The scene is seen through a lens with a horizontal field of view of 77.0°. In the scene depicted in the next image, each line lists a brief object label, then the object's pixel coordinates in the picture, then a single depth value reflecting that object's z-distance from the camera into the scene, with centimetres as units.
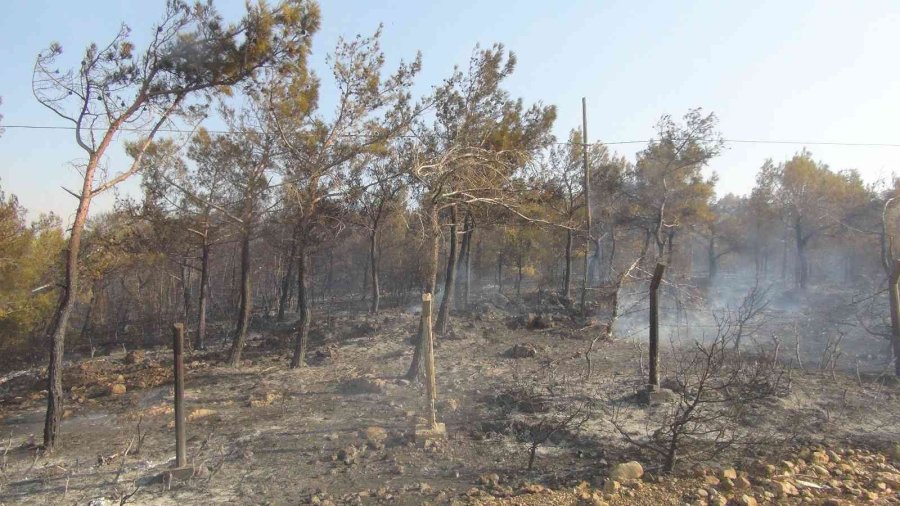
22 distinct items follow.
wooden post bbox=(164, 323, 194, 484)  601
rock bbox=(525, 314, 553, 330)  1870
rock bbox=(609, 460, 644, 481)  579
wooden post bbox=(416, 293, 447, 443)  709
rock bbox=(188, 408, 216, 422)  860
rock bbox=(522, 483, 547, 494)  551
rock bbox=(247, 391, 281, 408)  935
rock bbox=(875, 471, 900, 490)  585
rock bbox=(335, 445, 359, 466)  654
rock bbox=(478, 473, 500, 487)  580
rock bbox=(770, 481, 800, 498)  546
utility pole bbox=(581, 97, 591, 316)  1913
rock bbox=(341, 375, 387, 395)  999
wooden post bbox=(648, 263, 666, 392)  789
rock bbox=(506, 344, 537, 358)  1329
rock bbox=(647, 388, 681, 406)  835
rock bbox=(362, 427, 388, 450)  700
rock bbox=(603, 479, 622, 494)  548
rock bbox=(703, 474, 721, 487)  569
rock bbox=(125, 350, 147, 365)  1644
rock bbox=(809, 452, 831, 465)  636
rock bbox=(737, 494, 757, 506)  511
